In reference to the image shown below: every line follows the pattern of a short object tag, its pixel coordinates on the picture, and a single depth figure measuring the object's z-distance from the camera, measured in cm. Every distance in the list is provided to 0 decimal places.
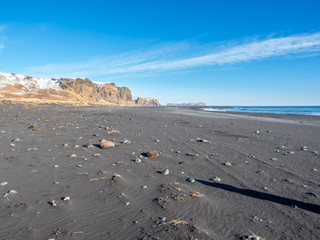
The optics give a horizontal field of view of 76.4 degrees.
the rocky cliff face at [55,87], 11156
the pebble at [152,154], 796
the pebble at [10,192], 463
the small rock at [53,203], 426
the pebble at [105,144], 901
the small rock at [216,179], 585
